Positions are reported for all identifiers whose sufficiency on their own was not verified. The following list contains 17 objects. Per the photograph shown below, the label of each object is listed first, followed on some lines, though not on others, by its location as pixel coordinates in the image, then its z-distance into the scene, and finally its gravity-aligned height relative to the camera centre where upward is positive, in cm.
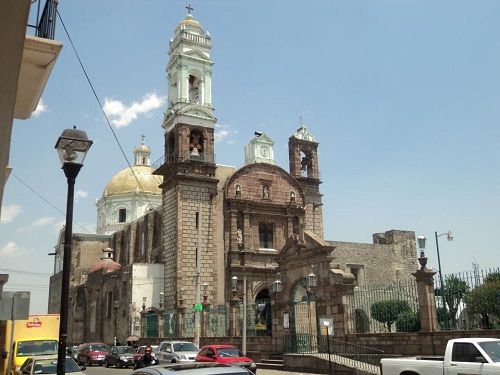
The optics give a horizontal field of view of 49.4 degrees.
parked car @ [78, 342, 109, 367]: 3059 -159
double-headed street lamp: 3246 +469
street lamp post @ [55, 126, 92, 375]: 792 +243
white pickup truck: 1098 -94
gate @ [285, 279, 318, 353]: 2297 -7
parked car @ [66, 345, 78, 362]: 3291 -161
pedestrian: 2073 -134
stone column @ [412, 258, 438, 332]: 1782 +60
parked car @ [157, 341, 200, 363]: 2208 -120
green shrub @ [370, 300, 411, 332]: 2062 +33
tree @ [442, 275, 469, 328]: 1759 +76
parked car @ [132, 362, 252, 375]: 617 -54
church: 3562 +636
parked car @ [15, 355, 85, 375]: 1374 -102
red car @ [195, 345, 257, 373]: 1902 -120
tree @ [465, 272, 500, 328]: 1701 +57
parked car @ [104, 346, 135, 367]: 2809 -168
